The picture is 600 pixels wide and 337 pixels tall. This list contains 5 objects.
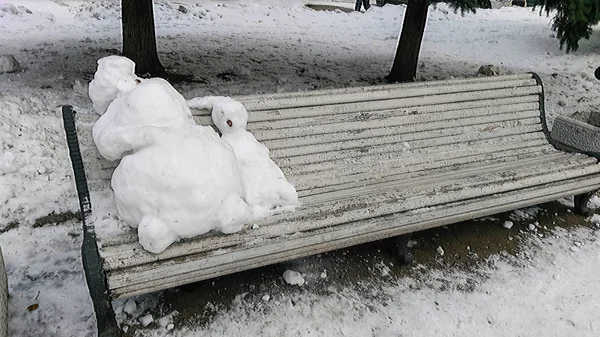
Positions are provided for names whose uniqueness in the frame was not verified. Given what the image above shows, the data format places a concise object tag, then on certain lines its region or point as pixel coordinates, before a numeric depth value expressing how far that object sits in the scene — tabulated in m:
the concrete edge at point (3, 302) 2.27
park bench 2.32
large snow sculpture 2.26
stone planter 4.22
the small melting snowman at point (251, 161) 2.74
